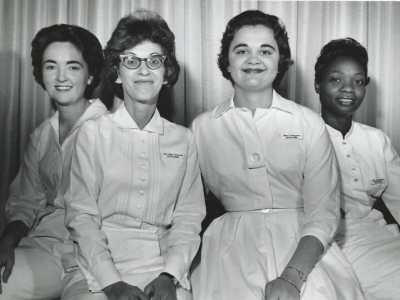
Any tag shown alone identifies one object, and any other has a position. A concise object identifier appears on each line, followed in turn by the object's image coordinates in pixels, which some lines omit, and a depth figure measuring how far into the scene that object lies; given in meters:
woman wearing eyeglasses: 1.59
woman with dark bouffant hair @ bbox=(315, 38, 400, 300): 1.99
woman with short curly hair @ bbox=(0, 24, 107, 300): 1.80
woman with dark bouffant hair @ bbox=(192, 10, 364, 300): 1.62
